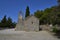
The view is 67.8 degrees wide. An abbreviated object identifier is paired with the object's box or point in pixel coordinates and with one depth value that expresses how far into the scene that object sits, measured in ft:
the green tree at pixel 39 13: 69.83
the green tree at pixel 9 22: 98.69
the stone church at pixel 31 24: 49.63
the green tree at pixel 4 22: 91.01
